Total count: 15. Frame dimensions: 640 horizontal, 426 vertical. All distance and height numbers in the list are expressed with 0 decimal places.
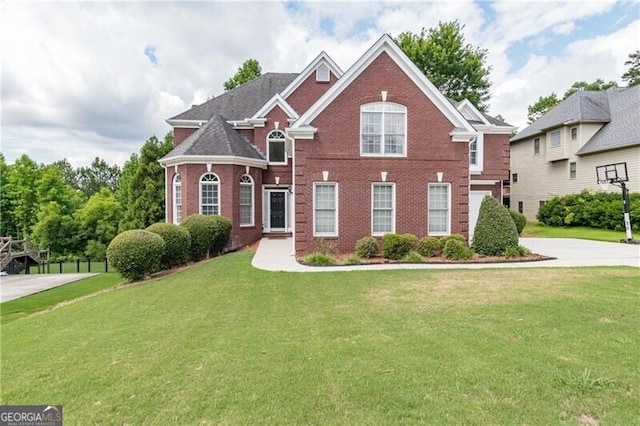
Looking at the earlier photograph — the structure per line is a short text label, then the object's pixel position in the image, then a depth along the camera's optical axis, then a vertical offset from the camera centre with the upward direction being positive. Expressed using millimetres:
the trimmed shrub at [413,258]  11672 -1536
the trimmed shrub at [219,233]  14289 -837
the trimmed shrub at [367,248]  12164 -1241
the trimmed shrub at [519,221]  20219 -604
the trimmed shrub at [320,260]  11336 -1536
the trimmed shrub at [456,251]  11844 -1336
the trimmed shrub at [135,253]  10750 -1218
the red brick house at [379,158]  13062 +1979
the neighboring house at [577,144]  22797 +4649
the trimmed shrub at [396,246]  12039 -1169
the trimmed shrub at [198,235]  13578 -854
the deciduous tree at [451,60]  34438 +14661
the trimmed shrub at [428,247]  12445 -1247
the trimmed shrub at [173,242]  12055 -1019
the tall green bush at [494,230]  12266 -681
